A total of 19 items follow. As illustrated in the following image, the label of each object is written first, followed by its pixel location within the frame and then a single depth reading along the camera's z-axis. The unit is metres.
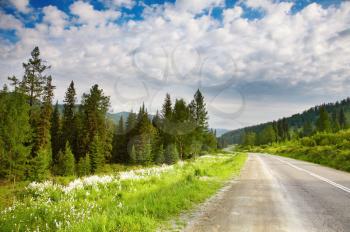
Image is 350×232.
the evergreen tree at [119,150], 83.75
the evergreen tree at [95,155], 57.22
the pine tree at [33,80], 50.31
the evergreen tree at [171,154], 60.91
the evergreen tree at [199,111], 71.19
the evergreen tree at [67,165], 48.28
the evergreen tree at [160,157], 66.00
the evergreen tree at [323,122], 97.80
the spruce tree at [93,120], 60.62
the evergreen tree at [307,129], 139.38
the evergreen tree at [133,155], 73.86
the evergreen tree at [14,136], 37.44
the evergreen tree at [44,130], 49.97
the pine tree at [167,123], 64.75
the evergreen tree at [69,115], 66.75
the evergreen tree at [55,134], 65.94
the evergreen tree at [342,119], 157.31
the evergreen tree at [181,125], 59.16
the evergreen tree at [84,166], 51.95
